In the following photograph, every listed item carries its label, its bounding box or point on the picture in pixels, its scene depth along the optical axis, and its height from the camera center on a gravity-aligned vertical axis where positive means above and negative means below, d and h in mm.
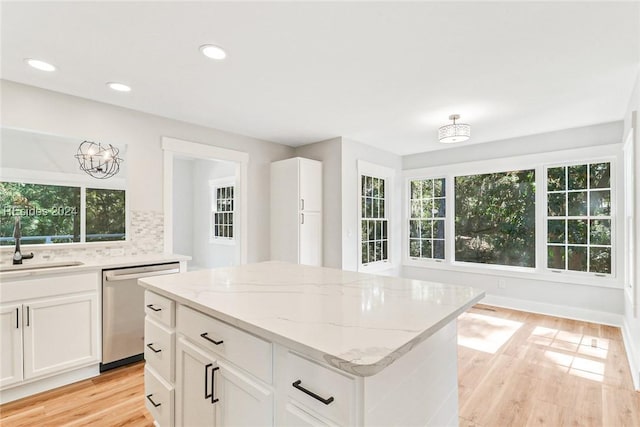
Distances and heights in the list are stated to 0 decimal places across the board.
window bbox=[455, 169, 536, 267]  4477 -52
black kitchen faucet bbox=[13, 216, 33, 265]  2509 -286
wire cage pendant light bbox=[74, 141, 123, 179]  3066 +562
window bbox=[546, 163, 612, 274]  3881 -42
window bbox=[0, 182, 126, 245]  2695 +18
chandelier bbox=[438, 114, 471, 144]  3412 +913
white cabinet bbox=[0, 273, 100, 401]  2158 -837
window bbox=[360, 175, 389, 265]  4871 -97
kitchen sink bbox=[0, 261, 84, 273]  2262 -410
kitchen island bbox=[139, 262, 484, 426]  878 -473
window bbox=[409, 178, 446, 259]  5301 -58
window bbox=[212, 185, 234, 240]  5910 +44
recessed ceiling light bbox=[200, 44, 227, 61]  2102 +1127
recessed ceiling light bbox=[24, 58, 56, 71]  2275 +1124
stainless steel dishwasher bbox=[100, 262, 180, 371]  2578 -853
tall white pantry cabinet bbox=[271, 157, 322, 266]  4219 +53
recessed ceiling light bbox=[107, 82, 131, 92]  2664 +1114
